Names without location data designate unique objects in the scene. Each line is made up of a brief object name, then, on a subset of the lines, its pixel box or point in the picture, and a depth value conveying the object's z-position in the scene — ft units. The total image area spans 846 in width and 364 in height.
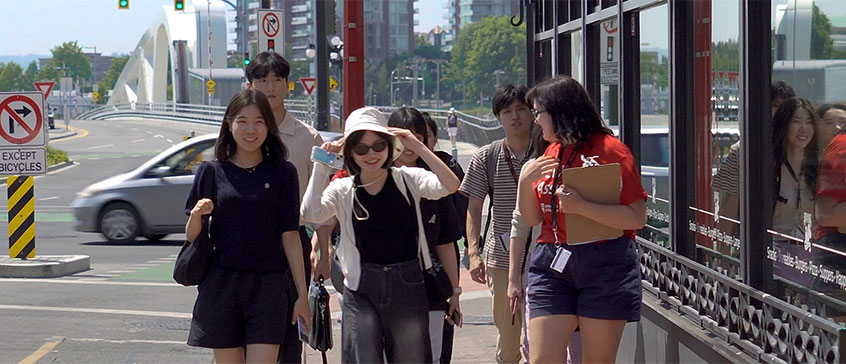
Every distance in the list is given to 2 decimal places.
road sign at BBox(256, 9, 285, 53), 78.74
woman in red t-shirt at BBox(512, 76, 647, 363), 17.97
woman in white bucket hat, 17.90
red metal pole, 61.31
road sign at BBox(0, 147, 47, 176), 47.01
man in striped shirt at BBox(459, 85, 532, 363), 23.67
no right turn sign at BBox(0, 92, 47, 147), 47.01
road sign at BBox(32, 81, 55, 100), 82.93
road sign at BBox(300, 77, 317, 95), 108.46
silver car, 57.11
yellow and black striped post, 47.26
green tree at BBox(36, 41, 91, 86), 627.87
